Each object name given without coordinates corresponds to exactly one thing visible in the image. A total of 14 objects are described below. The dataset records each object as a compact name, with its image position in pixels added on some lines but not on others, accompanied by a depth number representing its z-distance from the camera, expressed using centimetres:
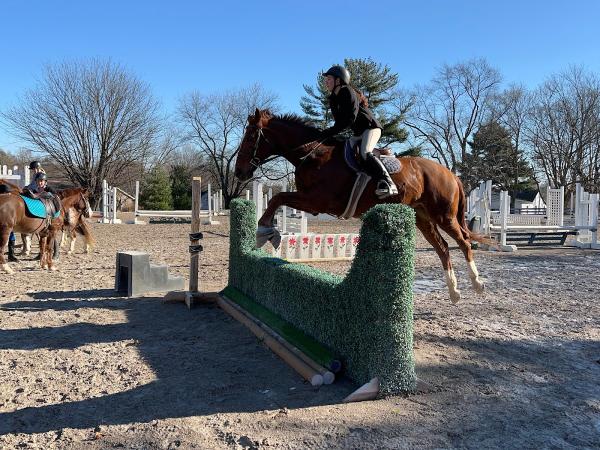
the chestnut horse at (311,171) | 473
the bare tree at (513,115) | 4428
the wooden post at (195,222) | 609
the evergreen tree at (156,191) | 3856
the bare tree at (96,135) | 3084
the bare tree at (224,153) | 4494
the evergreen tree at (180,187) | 4253
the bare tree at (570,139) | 4166
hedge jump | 321
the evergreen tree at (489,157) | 4366
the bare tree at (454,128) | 4444
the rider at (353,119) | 468
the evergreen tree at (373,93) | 3500
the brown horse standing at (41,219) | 845
